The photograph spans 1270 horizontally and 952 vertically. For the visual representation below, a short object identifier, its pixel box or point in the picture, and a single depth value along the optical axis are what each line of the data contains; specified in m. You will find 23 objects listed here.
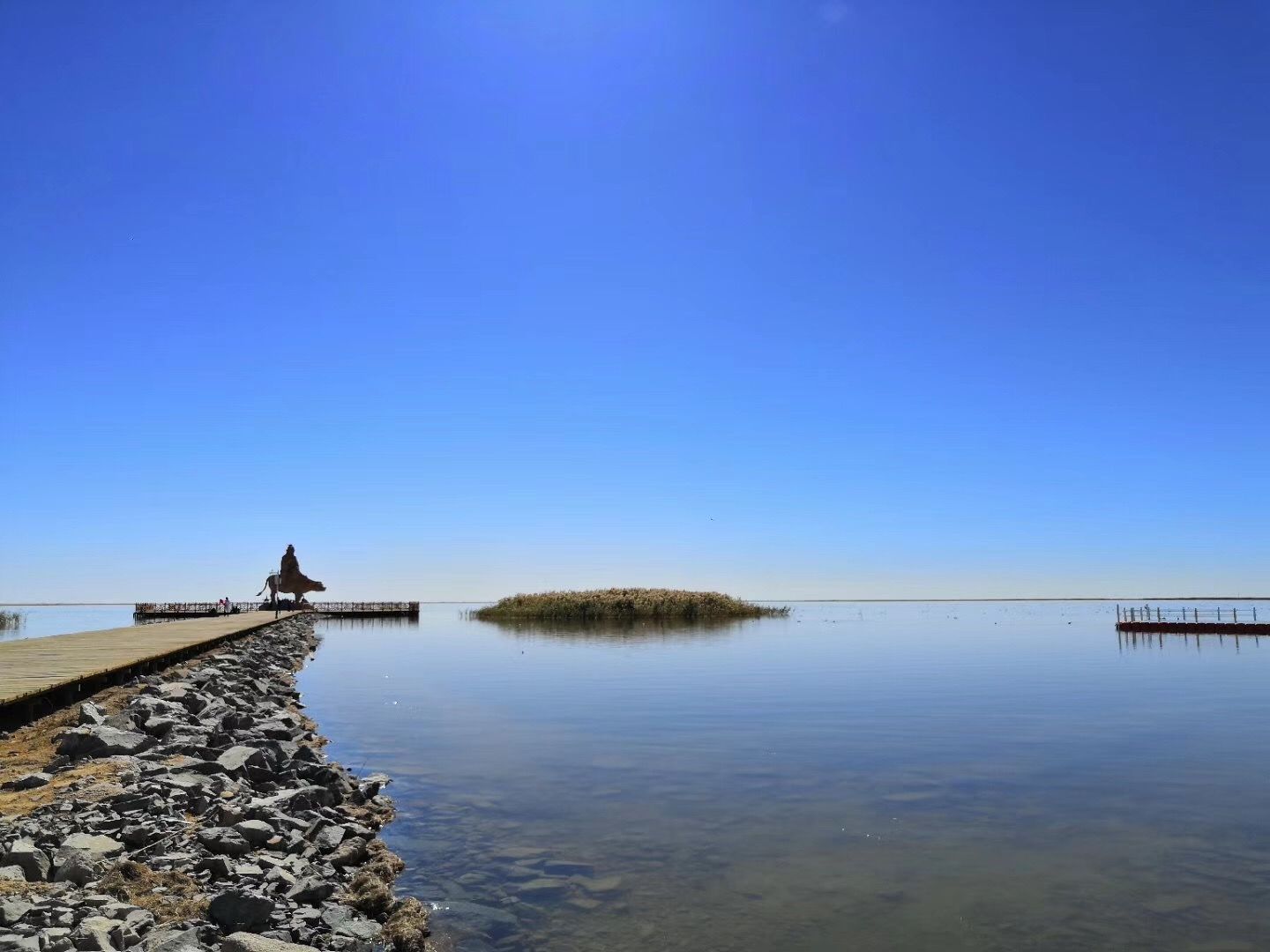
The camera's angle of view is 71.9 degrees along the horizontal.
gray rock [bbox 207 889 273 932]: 6.84
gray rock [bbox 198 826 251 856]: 8.37
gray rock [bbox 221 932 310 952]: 6.22
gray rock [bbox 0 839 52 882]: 7.09
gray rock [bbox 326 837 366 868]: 9.25
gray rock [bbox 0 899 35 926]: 5.89
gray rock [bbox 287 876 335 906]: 7.78
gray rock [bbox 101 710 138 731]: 13.55
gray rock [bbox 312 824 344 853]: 9.48
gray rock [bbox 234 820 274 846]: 8.74
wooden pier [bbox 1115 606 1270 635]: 67.81
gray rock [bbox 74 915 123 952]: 5.73
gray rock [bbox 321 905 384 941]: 7.32
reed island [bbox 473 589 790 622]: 87.06
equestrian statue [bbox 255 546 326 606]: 86.00
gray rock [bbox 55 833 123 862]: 7.57
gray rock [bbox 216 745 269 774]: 11.96
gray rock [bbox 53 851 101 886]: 7.14
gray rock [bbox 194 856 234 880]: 7.79
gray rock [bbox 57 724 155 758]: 11.65
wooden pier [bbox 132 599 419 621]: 91.44
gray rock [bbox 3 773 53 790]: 9.98
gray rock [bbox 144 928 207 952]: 5.96
